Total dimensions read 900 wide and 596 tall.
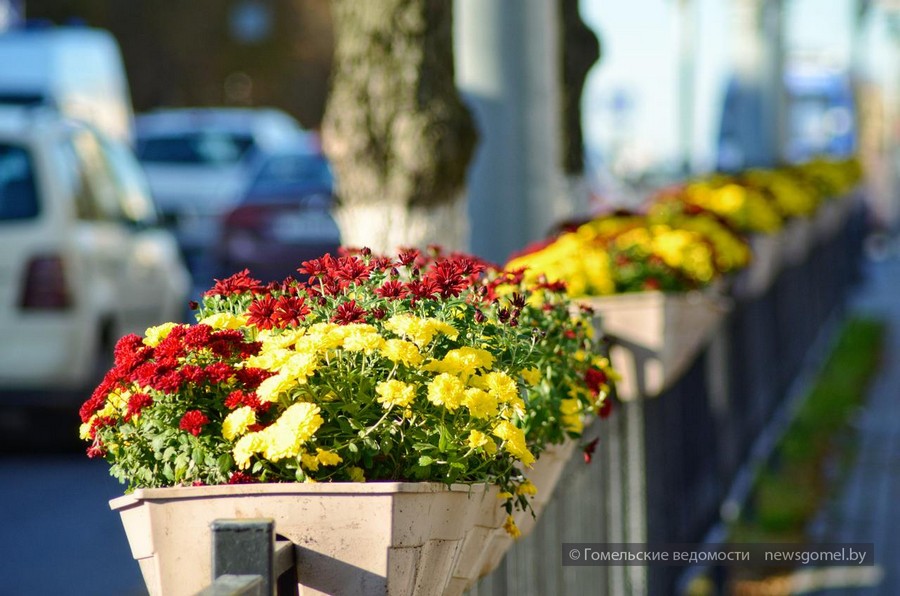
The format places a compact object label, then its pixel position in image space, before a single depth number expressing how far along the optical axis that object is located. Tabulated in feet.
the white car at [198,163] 124.26
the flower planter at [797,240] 63.31
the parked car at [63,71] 109.29
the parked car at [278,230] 97.45
